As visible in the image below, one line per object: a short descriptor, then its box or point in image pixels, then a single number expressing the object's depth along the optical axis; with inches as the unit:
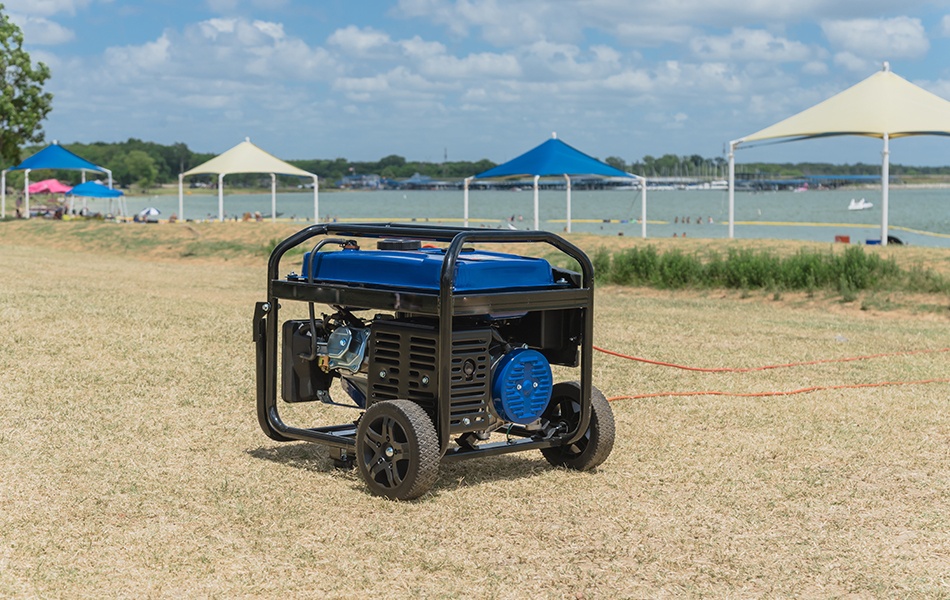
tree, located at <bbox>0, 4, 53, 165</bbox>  1611.7
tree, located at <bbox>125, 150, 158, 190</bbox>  5930.1
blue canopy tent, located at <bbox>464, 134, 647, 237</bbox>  1119.0
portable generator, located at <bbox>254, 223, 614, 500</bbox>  224.5
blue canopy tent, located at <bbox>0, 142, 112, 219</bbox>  1596.9
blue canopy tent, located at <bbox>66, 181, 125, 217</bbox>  1807.3
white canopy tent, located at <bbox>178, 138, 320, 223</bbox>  1498.5
